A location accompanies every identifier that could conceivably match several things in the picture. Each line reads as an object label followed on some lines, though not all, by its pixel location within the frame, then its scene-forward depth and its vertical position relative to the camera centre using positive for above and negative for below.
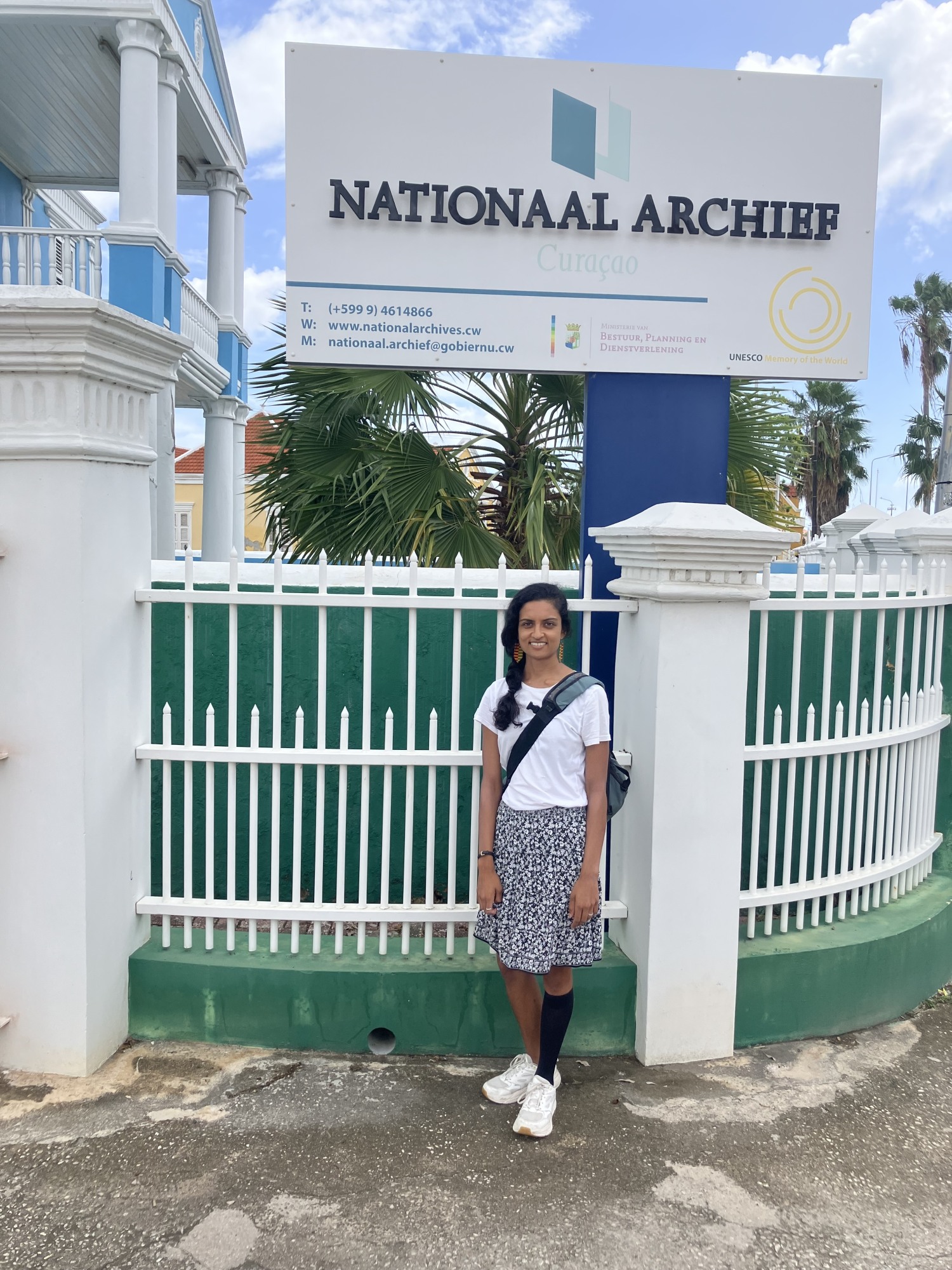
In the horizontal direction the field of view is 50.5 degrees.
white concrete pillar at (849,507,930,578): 4.91 +0.16
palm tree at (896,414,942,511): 40.47 +4.69
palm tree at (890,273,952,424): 41.62 +10.01
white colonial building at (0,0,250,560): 9.15 +4.42
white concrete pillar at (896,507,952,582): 4.43 +0.12
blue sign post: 4.00 +0.45
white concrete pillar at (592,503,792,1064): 3.39 -0.72
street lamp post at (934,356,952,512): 11.76 +1.23
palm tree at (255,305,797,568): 6.32 +0.61
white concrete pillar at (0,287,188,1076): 3.16 -0.41
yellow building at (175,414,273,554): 30.00 +1.69
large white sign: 3.86 +1.36
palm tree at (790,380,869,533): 39.44 +4.75
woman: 3.00 -0.81
